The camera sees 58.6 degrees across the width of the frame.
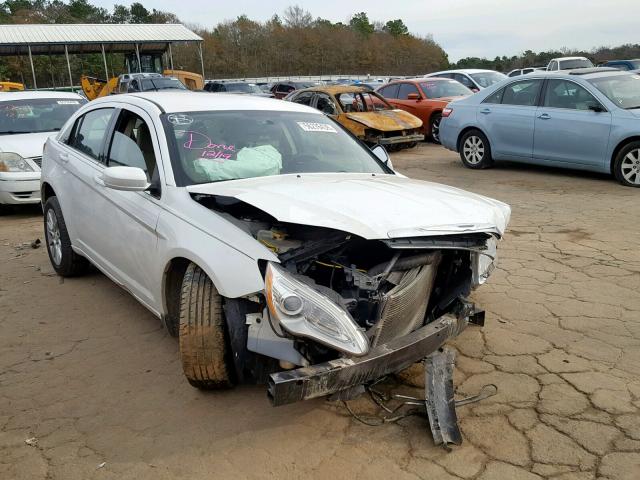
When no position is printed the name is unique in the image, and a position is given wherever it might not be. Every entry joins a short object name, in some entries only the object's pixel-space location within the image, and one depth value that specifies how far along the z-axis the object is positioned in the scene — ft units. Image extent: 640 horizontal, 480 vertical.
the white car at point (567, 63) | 61.87
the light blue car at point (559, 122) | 26.08
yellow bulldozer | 65.87
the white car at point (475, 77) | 51.53
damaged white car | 8.54
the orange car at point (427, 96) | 43.88
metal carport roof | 99.96
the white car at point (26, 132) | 25.04
